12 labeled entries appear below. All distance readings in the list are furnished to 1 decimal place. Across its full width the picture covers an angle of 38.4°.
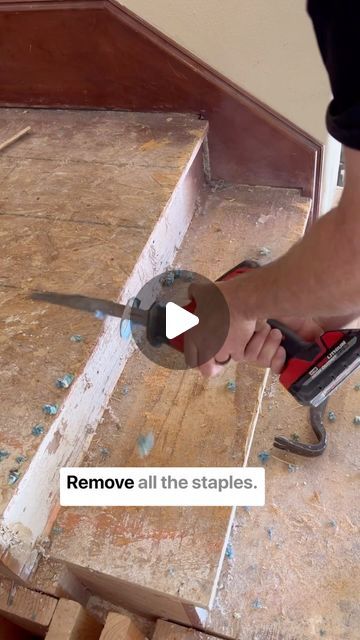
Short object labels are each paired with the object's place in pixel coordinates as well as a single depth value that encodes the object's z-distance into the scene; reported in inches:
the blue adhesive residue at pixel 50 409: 35.8
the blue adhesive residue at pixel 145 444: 41.1
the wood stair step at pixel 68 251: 35.9
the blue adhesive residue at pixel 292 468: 44.4
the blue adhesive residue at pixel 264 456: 44.9
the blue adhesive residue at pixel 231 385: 45.1
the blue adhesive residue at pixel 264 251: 53.5
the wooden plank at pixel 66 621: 36.4
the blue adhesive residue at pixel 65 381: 37.0
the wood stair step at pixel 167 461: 35.2
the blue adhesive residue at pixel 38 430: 34.9
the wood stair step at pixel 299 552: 37.5
